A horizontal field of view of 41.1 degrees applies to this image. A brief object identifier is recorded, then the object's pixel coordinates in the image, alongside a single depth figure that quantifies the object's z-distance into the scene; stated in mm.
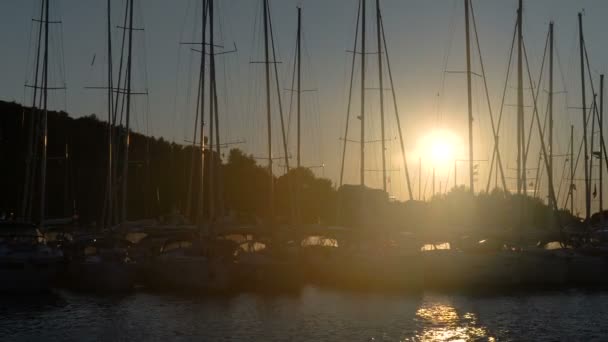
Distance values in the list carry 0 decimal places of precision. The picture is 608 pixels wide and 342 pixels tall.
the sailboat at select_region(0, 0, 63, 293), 34625
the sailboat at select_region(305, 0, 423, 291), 37875
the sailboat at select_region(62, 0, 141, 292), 37219
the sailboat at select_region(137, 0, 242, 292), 36062
